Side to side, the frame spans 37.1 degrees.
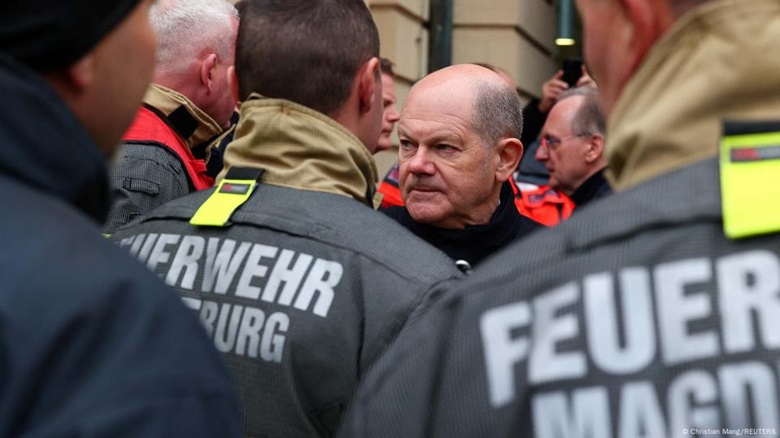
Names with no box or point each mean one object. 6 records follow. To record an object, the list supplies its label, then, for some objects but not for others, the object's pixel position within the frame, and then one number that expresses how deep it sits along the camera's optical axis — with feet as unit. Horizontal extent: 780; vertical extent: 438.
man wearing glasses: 18.89
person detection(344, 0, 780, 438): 3.84
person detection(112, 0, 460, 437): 7.37
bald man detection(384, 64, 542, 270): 11.84
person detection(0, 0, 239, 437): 3.26
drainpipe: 33.04
